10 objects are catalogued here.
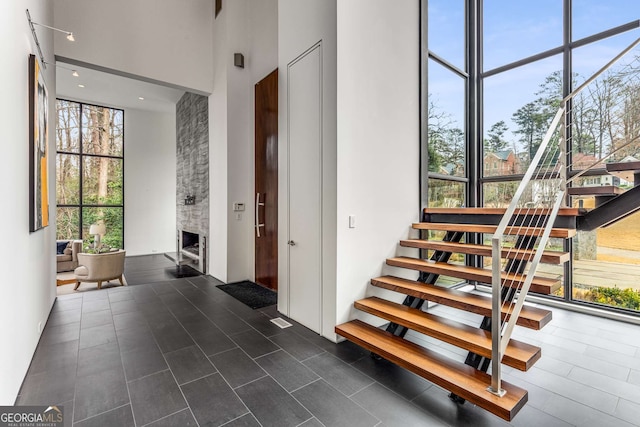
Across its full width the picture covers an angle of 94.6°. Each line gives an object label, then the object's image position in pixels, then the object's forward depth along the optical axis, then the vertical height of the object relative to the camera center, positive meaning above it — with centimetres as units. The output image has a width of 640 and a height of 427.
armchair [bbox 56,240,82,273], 686 -104
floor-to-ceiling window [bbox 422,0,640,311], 369 +154
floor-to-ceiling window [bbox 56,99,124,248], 794 +116
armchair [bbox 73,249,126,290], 506 -96
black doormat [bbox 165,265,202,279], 590 -129
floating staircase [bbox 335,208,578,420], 189 -92
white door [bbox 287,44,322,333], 306 +26
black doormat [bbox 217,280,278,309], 405 -124
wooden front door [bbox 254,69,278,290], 455 +49
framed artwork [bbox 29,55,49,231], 247 +55
